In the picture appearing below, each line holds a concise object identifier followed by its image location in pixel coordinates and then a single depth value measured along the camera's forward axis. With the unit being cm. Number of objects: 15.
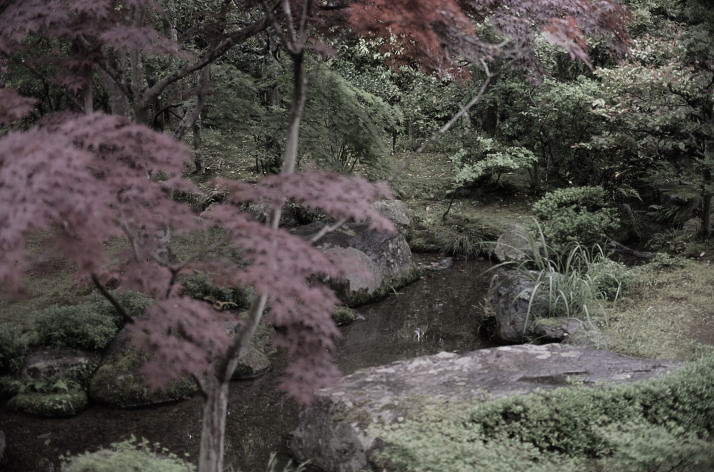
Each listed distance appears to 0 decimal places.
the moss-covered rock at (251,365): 583
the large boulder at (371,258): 777
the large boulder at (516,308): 633
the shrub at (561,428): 345
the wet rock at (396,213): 1001
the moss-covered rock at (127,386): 536
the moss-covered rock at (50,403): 517
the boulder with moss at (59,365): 544
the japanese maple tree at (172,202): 182
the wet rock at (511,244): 907
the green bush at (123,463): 341
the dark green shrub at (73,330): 571
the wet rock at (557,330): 577
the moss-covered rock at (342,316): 716
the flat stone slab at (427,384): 408
